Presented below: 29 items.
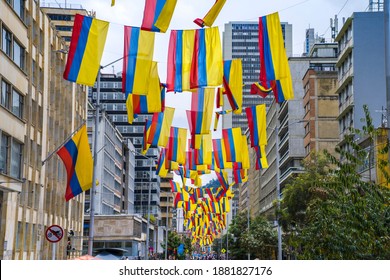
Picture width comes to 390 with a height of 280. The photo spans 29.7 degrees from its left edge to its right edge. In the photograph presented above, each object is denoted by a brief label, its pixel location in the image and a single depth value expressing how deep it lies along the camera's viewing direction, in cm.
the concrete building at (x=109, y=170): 8781
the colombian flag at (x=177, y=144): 3889
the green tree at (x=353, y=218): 1864
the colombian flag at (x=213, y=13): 2373
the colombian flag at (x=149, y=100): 2717
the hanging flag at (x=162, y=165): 4444
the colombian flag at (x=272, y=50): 2714
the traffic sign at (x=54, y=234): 2728
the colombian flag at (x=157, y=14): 2334
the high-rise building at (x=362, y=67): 5978
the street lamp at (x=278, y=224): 4684
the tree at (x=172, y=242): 12739
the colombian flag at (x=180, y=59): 2669
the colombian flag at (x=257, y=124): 3622
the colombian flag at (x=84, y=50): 2481
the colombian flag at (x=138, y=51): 2583
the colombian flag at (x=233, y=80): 2977
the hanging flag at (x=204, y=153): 4078
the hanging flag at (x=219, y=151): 4038
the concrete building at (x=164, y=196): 17112
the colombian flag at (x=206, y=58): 2670
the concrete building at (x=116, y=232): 8044
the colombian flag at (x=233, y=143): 3966
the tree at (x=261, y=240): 7288
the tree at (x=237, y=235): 8694
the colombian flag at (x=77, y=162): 2823
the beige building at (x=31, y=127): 3825
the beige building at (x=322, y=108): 7744
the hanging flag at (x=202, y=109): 3184
